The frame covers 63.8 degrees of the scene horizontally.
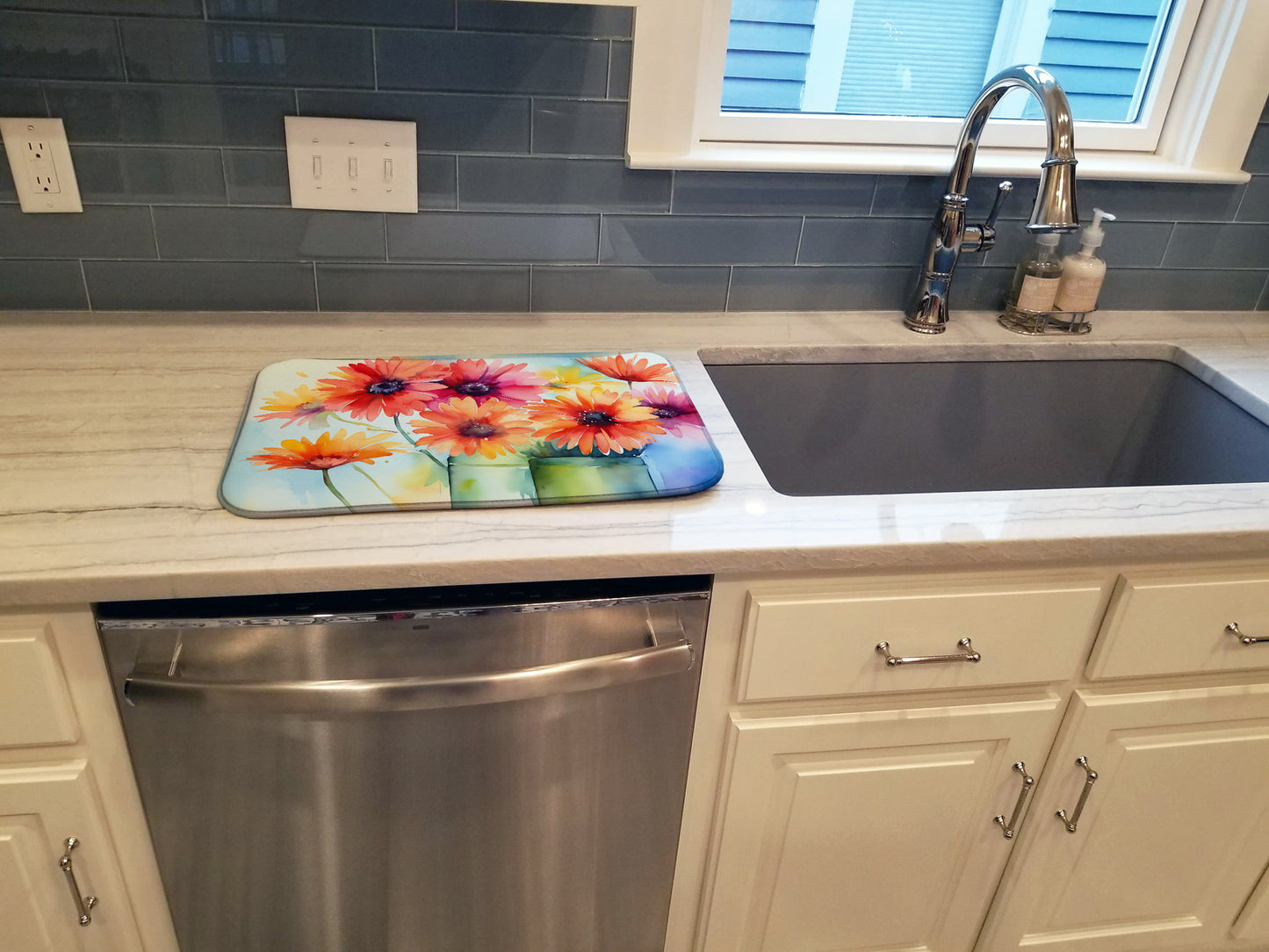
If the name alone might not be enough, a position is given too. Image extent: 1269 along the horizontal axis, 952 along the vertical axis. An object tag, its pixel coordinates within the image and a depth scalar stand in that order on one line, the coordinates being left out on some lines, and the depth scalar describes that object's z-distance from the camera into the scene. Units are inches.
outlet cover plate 47.9
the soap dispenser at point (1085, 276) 56.9
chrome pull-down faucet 46.3
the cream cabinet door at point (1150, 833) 47.8
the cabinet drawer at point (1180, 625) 43.6
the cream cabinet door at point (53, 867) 39.4
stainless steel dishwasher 37.5
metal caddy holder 58.8
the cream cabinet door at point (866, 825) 45.2
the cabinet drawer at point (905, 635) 41.2
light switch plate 50.1
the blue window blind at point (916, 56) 58.1
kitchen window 56.6
